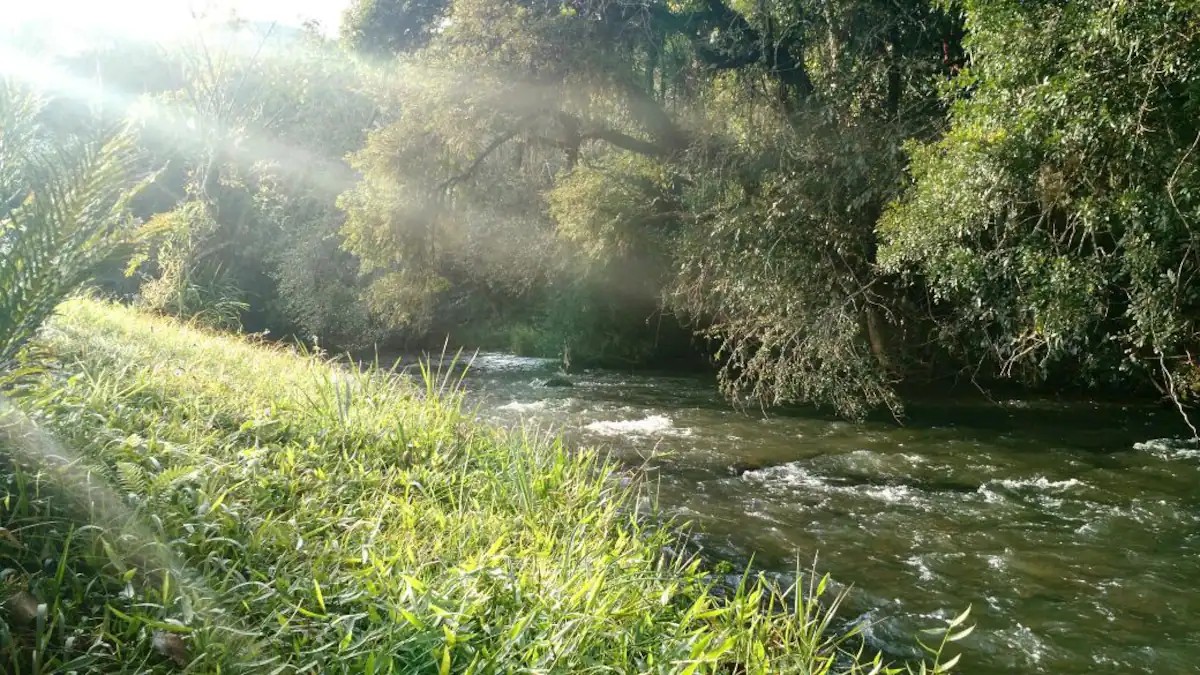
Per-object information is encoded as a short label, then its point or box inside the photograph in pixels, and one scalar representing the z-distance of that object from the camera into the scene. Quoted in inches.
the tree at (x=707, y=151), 418.6
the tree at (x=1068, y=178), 231.5
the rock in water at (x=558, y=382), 616.7
